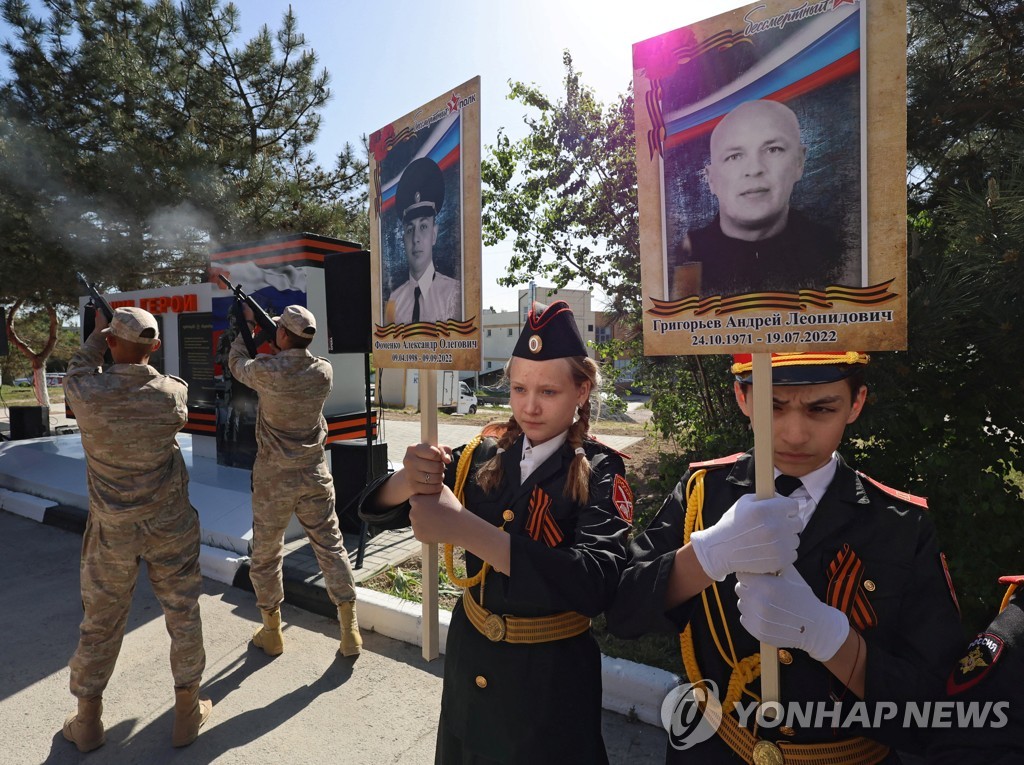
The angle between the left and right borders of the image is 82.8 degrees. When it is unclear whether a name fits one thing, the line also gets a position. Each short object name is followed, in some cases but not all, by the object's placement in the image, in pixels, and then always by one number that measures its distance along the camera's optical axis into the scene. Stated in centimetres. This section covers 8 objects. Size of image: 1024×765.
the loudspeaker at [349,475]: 601
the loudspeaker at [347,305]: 515
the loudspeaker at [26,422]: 1181
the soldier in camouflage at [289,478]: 397
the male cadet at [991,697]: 119
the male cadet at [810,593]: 132
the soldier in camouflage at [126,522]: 302
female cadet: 163
